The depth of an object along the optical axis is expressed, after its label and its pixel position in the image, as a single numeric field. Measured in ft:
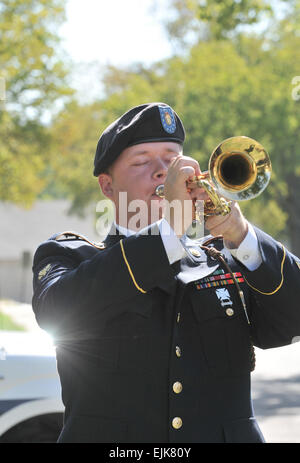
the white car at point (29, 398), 24.85
